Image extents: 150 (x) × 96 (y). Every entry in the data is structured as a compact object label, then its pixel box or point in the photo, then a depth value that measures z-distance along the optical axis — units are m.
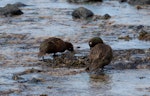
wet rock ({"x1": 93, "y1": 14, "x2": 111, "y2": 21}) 25.04
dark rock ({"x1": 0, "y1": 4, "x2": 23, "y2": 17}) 26.69
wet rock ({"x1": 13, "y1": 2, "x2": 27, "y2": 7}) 31.00
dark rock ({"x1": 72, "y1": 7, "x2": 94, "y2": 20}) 25.45
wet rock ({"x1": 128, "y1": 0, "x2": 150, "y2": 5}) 30.59
